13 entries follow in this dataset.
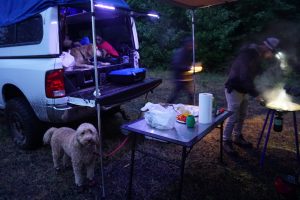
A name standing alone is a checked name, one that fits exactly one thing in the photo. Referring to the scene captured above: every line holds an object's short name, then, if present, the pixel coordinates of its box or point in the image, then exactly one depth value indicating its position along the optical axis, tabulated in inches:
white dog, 125.2
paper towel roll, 115.6
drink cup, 111.8
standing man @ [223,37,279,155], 151.9
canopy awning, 198.9
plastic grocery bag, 109.3
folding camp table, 100.6
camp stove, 140.8
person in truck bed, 210.4
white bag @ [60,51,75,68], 154.1
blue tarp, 137.1
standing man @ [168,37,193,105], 211.2
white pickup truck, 144.6
